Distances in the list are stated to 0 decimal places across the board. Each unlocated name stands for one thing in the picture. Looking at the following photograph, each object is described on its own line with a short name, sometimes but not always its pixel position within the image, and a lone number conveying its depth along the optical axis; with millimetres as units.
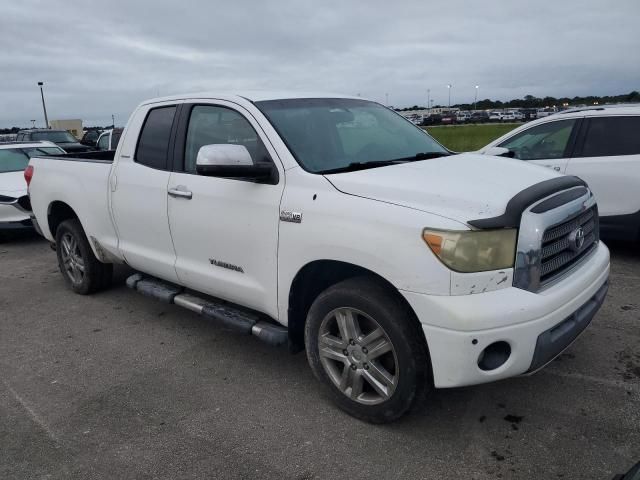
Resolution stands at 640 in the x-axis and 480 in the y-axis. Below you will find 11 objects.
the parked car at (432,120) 74000
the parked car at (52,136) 20188
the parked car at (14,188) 8758
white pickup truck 2762
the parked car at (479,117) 74181
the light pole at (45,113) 42125
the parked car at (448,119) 72600
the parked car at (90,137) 26753
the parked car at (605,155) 6184
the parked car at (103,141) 17383
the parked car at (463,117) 76875
